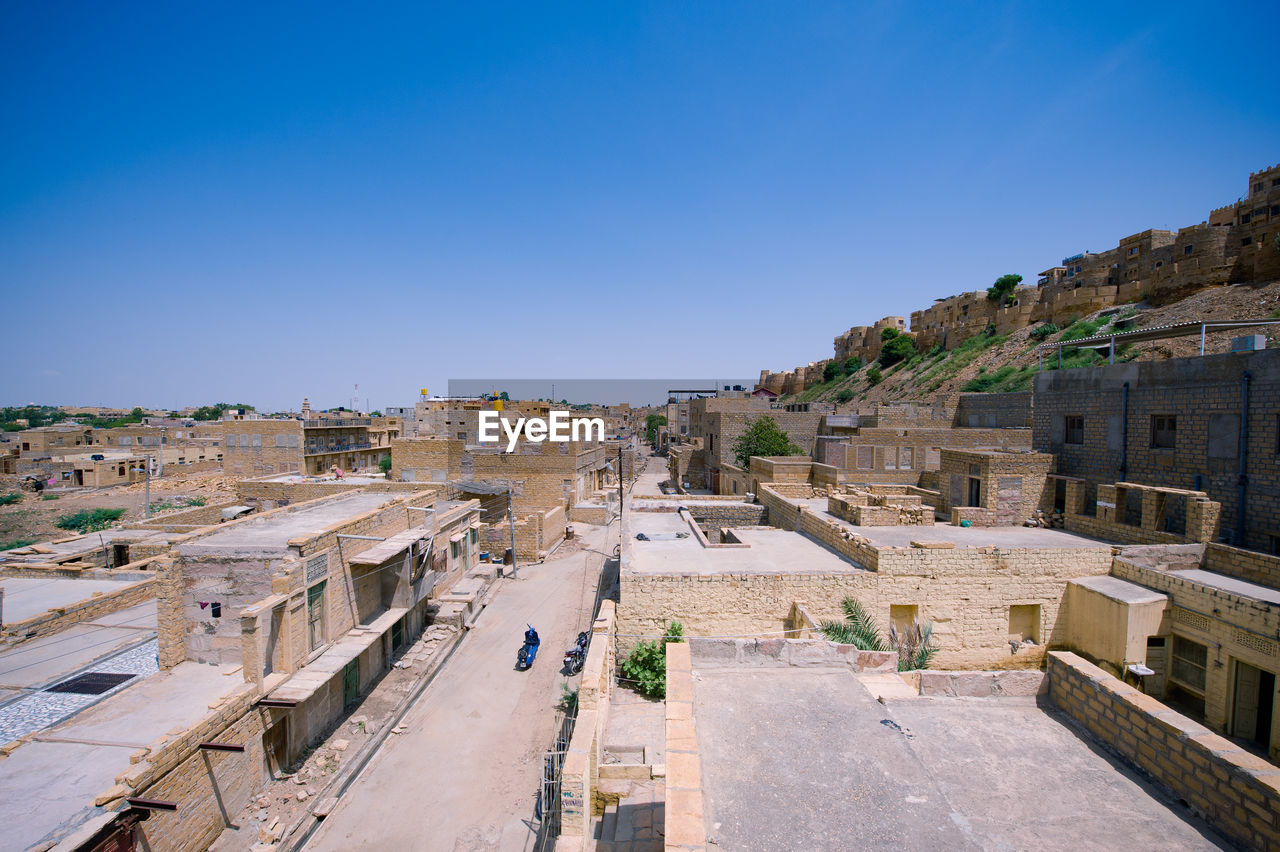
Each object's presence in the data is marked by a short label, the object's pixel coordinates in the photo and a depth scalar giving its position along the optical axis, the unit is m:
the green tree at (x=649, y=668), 9.88
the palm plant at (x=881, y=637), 10.52
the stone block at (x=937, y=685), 6.35
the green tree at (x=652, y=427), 91.82
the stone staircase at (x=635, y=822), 6.95
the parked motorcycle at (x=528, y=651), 14.49
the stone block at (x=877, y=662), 7.13
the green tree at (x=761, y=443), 31.92
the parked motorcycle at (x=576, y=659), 14.21
